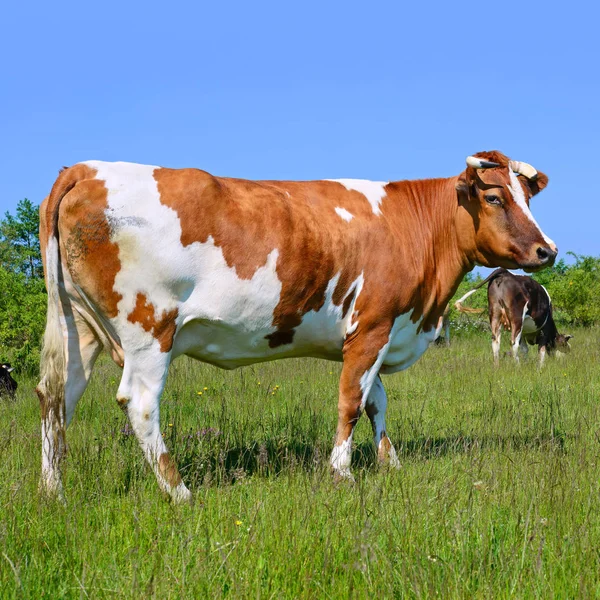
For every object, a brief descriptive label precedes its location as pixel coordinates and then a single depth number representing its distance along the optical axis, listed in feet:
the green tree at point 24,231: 91.23
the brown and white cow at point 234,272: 15.01
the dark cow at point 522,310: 51.98
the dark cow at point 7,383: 31.19
